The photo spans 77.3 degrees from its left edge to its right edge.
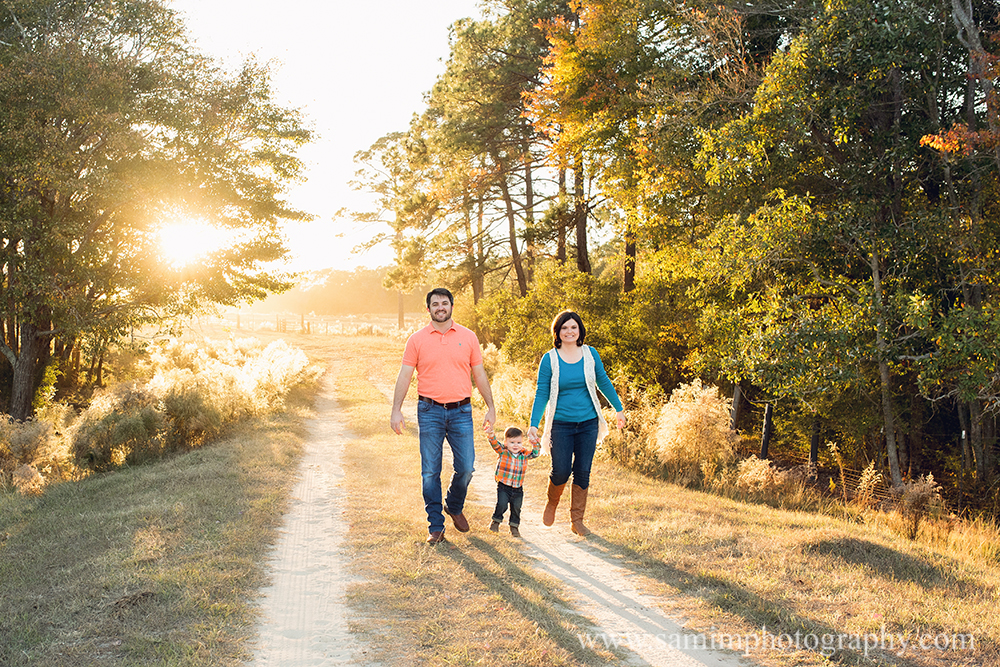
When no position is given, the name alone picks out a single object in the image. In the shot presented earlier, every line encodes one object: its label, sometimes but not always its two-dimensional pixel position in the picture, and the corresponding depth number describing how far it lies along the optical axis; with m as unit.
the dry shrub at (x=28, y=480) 9.25
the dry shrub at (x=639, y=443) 10.05
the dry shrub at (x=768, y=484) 9.04
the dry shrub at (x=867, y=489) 9.30
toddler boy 5.81
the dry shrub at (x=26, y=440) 10.71
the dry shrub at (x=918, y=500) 8.53
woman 5.60
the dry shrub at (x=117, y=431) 10.38
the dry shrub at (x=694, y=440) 9.98
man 5.50
